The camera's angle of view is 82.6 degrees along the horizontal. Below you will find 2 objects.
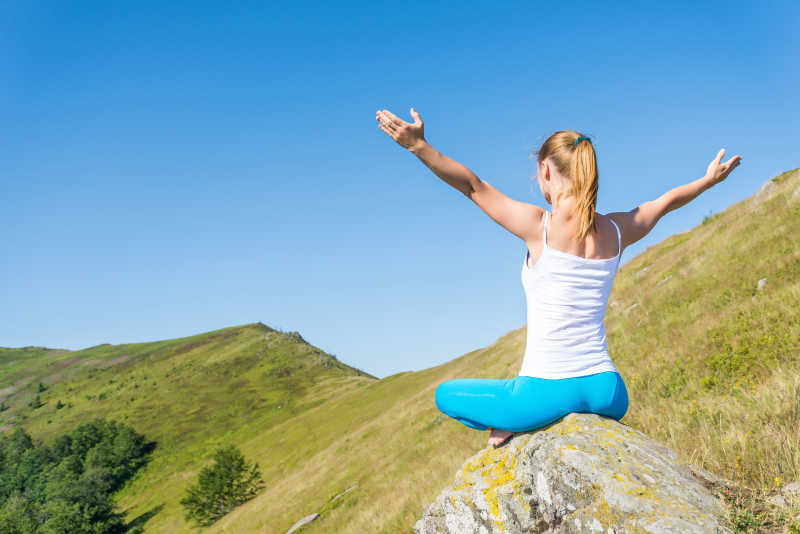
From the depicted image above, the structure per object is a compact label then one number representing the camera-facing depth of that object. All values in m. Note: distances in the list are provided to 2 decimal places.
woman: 3.56
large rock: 3.20
